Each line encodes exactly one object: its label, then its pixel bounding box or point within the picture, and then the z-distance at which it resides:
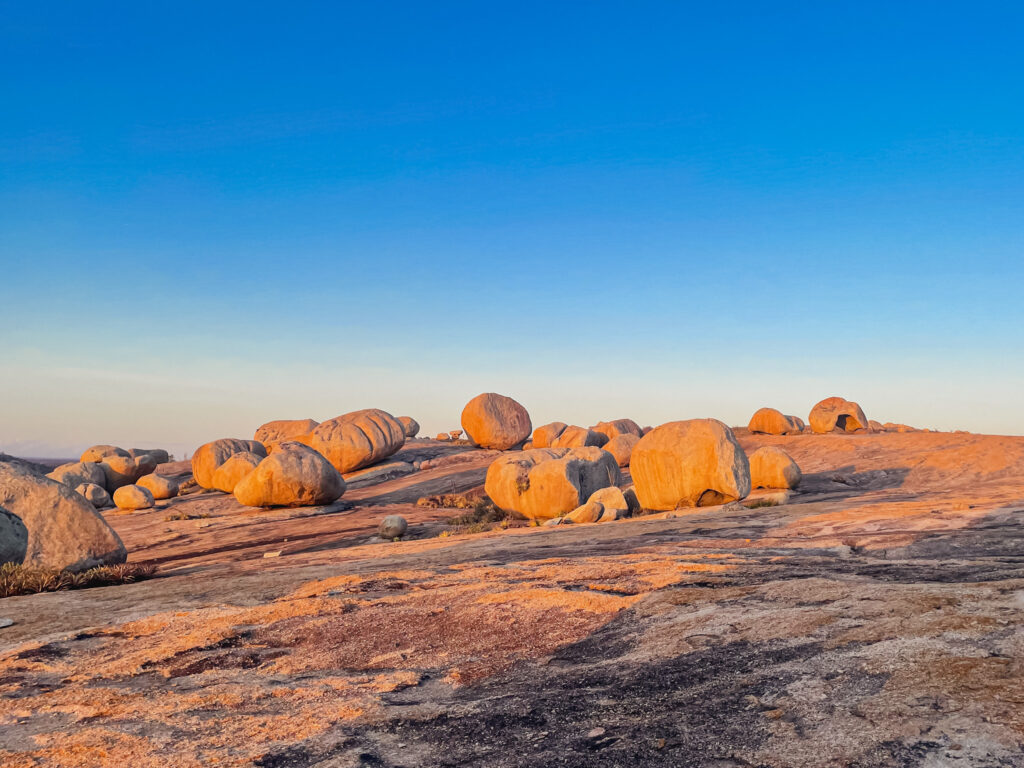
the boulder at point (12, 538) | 11.67
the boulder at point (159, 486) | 33.97
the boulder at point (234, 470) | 32.19
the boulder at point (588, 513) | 19.09
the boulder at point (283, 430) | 43.66
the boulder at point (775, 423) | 42.41
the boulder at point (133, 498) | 30.72
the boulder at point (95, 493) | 32.44
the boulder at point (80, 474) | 35.03
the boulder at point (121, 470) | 38.91
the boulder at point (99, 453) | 39.78
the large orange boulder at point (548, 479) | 21.73
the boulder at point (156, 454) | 41.13
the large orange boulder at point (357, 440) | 36.53
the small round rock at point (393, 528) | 19.45
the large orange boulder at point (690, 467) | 19.33
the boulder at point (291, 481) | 26.62
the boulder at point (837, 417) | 42.88
